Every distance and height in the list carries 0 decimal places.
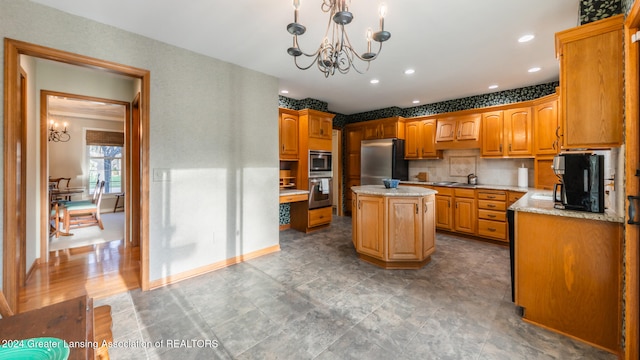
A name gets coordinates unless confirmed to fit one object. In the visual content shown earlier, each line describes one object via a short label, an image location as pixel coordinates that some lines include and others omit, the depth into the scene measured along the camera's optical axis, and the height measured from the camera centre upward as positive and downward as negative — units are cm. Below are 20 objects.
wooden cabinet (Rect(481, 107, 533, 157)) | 406 +79
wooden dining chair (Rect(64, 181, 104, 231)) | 456 -65
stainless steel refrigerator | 534 +40
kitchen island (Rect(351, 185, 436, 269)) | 304 -59
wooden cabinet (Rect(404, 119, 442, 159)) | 513 +84
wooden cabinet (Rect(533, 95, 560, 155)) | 364 +79
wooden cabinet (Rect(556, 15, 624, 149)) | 173 +70
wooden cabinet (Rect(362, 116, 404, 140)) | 545 +116
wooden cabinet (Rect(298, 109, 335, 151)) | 481 +103
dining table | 443 -50
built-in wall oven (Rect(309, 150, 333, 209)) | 490 +1
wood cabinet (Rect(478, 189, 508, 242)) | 400 -58
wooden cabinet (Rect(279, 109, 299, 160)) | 465 +87
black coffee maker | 187 -2
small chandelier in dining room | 589 +114
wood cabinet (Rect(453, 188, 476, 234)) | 429 -56
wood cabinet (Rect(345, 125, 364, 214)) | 612 +59
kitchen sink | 473 -7
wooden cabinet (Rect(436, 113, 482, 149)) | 458 +91
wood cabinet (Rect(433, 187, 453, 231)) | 456 -54
